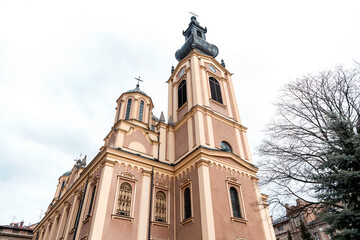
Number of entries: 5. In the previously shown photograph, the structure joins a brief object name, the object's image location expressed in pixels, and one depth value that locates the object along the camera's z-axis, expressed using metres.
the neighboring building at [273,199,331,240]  29.44
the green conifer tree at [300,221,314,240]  22.30
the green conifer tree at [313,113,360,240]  7.33
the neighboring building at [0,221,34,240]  37.78
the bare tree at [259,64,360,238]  8.65
